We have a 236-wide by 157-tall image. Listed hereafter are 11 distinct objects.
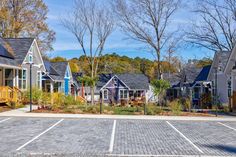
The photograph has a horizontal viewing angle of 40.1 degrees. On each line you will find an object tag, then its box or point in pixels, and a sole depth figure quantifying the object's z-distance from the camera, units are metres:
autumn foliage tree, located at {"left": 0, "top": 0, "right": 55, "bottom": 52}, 43.50
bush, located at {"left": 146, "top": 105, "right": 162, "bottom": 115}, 22.52
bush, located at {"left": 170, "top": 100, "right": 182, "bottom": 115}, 23.03
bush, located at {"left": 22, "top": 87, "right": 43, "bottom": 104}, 27.56
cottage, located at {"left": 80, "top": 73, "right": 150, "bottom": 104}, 50.72
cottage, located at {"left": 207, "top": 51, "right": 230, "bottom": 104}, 34.41
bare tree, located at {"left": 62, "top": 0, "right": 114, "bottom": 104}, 42.66
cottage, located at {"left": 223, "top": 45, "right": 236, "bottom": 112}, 25.27
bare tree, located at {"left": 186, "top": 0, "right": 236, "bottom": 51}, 41.88
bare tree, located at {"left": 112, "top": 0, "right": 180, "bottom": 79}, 39.65
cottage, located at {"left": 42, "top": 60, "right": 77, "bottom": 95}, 39.78
